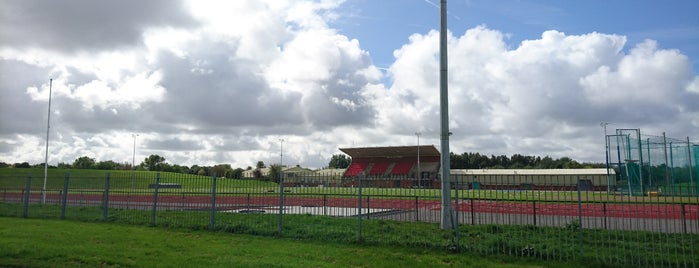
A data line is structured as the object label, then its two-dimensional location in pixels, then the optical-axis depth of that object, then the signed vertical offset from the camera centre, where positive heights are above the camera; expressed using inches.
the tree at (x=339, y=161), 6361.2 +280.0
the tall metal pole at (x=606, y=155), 1540.6 +88.7
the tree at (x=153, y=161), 4900.3 +215.1
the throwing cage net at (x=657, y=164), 1263.5 +56.7
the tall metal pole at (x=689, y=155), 1226.3 +72.1
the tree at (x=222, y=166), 3454.7 +119.0
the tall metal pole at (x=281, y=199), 506.9 -16.8
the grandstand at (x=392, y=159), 3171.8 +159.4
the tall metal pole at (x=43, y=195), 908.7 -26.0
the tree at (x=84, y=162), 4477.4 +180.9
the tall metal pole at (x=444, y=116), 494.0 +71.0
